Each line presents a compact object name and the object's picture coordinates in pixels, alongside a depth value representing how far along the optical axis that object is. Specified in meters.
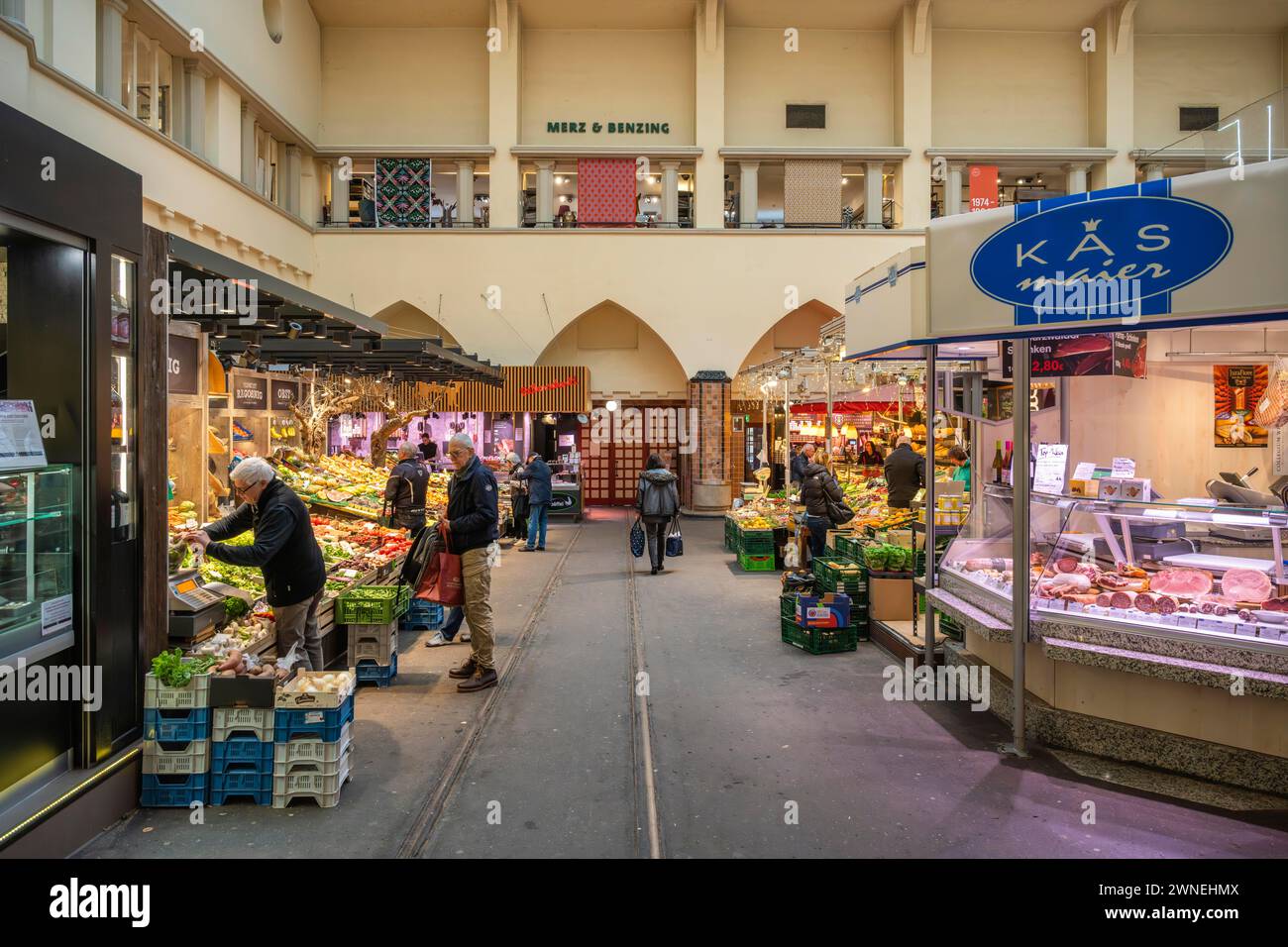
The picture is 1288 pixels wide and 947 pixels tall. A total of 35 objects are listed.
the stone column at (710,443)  17.61
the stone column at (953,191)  16.88
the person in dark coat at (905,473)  9.27
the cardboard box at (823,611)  6.33
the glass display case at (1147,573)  3.87
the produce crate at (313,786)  3.56
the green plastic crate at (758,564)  10.41
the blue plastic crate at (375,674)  5.45
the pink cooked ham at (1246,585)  3.92
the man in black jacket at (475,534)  5.24
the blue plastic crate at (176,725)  3.58
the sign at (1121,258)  3.37
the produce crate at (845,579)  6.83
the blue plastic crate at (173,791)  3.56
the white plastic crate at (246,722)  3.59
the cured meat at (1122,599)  4.17
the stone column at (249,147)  13.86
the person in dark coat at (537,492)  11.87
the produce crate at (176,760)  3.56
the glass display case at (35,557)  3.16
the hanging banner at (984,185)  14.30
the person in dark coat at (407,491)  8.32
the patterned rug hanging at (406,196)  16.95
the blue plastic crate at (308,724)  3.58
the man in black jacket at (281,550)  4.20
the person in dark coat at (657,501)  9.67
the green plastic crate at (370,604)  5.41
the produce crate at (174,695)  3.58
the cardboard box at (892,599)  6.77
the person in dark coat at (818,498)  9.12
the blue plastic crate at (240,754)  3.59
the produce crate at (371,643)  5.49
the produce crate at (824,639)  6.31
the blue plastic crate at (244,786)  3.59
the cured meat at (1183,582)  4.15
